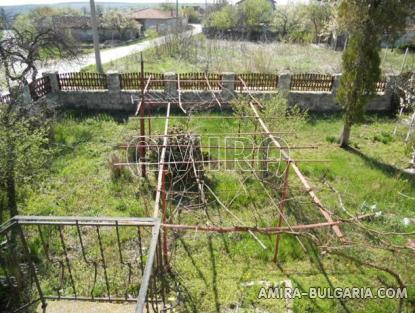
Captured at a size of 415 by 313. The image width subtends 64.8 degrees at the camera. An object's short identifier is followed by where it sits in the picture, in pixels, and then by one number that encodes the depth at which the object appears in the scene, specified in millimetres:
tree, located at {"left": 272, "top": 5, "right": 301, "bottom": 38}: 31594
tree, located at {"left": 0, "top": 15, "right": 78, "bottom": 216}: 5574
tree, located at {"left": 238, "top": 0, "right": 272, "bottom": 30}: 33156
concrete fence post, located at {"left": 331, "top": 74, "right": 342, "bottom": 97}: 11816
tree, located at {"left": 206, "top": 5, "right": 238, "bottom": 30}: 32316
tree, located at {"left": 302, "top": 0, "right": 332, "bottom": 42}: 28438
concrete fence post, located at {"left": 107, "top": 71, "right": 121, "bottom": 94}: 11689
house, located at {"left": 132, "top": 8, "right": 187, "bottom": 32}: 44125
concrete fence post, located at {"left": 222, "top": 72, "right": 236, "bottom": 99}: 11906
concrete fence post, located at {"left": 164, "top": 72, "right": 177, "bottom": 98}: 11881
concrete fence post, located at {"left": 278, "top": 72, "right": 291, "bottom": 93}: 11898
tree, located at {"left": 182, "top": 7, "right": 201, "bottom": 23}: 52769
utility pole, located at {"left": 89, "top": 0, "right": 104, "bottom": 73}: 14590
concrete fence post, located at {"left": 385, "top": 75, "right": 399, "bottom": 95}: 11820
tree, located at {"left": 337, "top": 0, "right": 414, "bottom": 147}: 7953
